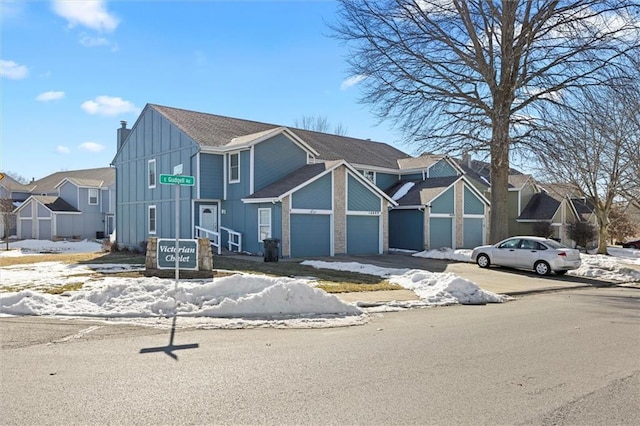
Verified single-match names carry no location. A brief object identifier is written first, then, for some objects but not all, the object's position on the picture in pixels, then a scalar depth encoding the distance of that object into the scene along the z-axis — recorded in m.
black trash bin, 20.84
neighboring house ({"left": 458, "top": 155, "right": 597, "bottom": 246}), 41.41
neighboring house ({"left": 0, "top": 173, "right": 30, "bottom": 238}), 53.64
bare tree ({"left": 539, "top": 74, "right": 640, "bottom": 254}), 22.41
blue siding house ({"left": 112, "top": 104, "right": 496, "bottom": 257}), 24.34
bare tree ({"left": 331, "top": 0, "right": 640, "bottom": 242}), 22.41
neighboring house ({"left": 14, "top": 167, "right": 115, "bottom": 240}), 50.09
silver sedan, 19.44
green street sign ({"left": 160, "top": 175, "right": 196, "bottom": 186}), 10.87
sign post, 10.88
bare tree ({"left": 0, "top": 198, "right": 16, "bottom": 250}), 44.97
